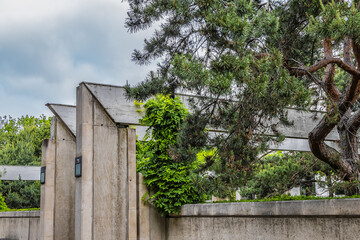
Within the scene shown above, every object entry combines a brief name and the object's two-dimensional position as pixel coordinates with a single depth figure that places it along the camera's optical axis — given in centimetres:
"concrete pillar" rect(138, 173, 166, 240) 710
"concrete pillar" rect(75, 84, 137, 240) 680
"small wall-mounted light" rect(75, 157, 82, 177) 691
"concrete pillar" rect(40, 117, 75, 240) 870
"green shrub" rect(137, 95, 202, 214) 710
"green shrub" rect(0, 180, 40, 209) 1836
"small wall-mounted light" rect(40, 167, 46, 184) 909
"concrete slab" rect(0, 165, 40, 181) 1384
